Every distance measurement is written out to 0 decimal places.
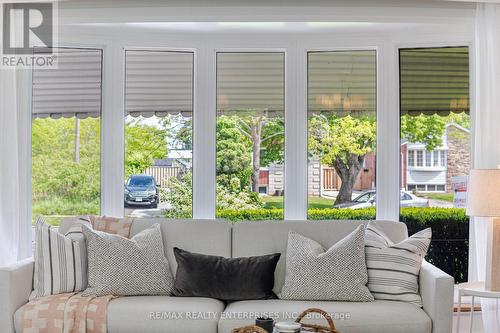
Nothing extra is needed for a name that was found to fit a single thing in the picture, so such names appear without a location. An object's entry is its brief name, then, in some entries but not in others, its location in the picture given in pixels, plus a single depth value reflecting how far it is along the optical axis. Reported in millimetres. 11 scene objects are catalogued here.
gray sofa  4059
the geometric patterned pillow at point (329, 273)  4348
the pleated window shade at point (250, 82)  5750
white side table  4414
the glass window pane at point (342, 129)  5691
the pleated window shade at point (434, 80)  5586
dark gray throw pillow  4465
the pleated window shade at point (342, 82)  5699
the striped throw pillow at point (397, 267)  4371
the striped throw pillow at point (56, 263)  4426
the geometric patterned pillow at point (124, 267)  4414
